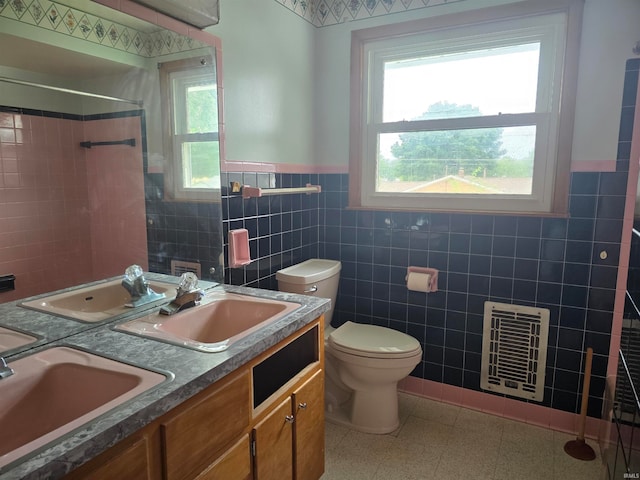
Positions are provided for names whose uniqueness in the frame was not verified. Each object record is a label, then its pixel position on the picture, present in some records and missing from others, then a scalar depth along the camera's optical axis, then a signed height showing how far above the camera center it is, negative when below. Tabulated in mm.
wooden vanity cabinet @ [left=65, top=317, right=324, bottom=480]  900 -669
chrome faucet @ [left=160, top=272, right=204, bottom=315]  1517 -446
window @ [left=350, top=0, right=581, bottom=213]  2127 +367
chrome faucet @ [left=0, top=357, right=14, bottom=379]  989 -456
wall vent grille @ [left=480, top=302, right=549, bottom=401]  2268 -921
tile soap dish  1981 -335
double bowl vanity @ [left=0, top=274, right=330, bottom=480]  842 -504
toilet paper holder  2426 -576
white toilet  2129 -932
